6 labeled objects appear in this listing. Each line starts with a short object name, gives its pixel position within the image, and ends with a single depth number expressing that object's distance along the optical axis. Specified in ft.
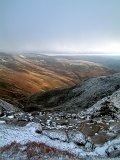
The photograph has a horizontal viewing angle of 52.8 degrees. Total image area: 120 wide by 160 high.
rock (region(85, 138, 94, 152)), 34.98
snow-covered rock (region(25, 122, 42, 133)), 37.96
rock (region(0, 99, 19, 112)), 75.21
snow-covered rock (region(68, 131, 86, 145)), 36.41
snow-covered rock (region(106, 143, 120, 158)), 33.06
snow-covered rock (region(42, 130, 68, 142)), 36.72
